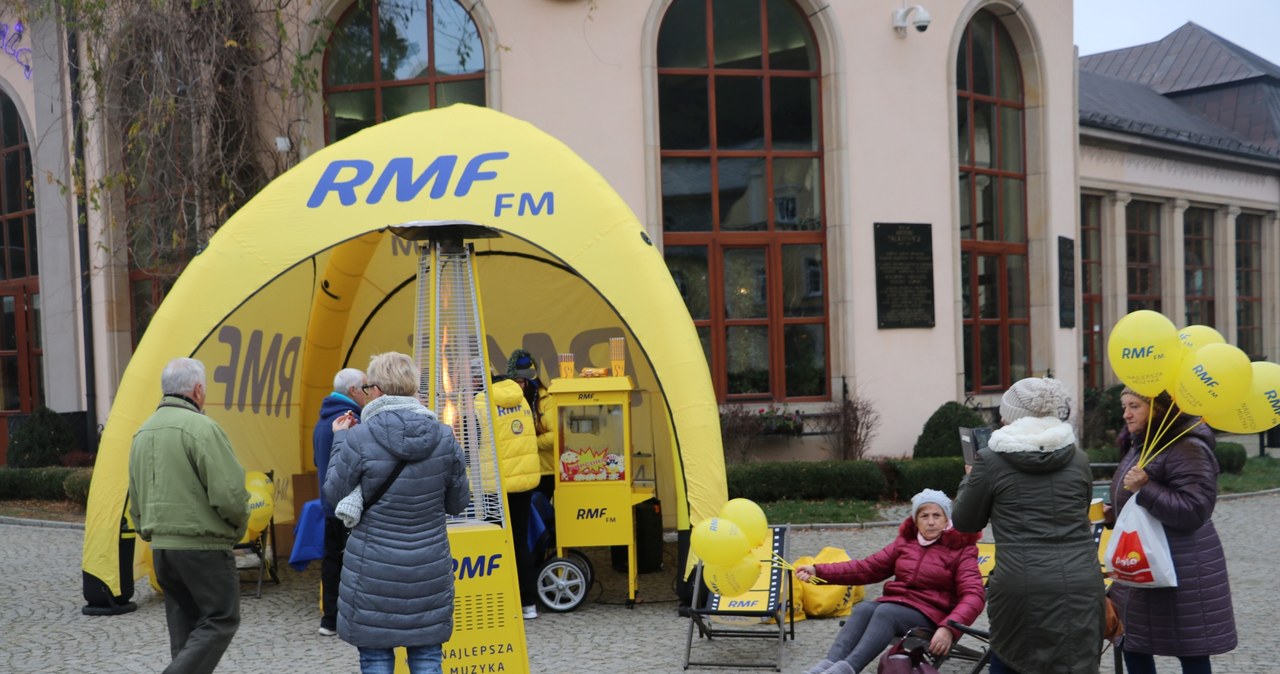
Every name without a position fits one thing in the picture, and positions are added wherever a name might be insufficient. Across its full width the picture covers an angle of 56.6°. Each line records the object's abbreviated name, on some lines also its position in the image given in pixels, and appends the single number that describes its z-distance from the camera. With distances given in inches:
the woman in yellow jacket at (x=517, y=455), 308.5
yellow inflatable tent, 306.7
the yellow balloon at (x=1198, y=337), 219.9
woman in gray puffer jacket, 185.2
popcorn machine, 327.9
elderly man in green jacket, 211.2
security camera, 552.4
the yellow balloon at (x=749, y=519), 243.9
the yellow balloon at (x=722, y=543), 238.8
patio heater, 237.8
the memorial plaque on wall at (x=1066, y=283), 639.1
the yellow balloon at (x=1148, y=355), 206.7
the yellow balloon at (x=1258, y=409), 209.2
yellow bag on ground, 311.6
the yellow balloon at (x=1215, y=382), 201.0
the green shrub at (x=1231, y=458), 632.4
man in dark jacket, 291.9
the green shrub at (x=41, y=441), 610.9
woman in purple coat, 192.4
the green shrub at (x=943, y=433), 543.2
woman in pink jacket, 217.2
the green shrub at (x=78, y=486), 534.6
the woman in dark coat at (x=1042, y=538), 171.3
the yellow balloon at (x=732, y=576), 241.8
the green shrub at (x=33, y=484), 567.8
